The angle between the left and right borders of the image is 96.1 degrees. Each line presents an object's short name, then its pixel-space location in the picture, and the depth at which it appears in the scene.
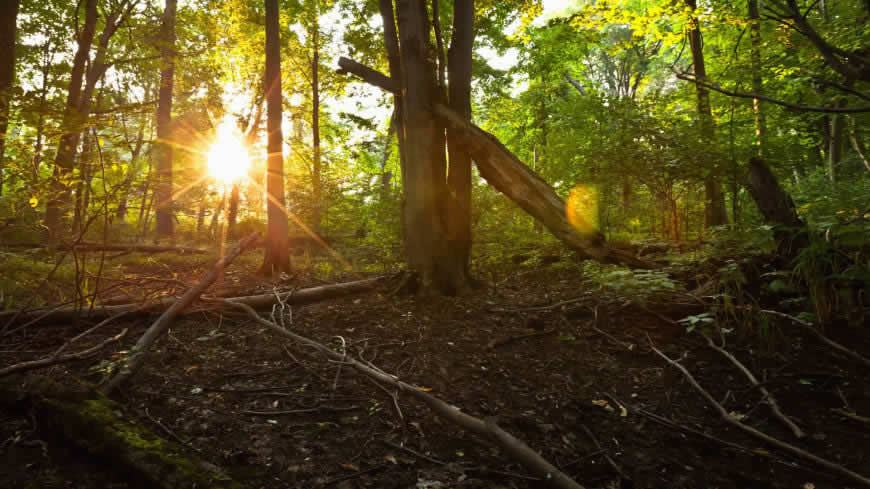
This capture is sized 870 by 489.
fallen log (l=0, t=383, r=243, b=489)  1.62
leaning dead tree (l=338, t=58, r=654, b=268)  4.53
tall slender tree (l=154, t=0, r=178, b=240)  13.68
